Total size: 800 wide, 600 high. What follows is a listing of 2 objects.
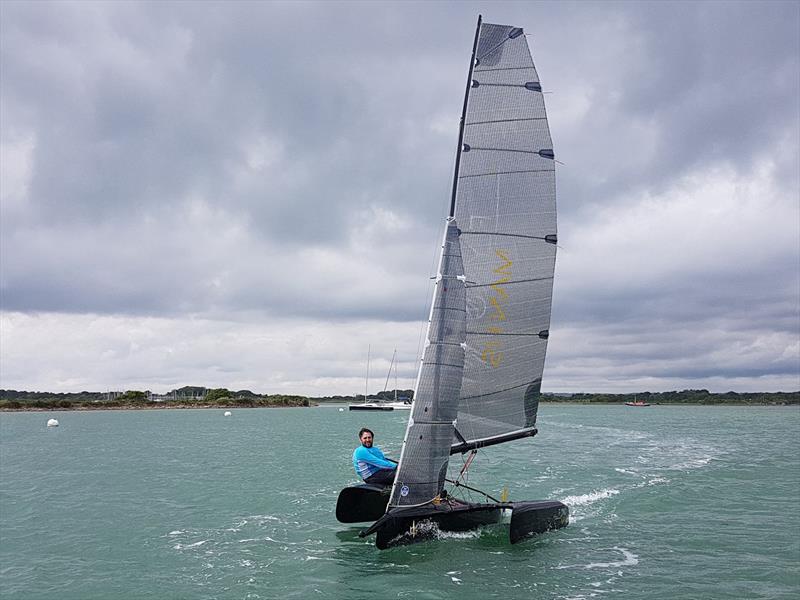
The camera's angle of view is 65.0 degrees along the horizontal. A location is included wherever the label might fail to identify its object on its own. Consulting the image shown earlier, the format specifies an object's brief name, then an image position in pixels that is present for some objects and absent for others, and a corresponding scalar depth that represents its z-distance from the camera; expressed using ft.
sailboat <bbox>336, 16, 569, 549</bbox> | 45.98
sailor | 50.29
